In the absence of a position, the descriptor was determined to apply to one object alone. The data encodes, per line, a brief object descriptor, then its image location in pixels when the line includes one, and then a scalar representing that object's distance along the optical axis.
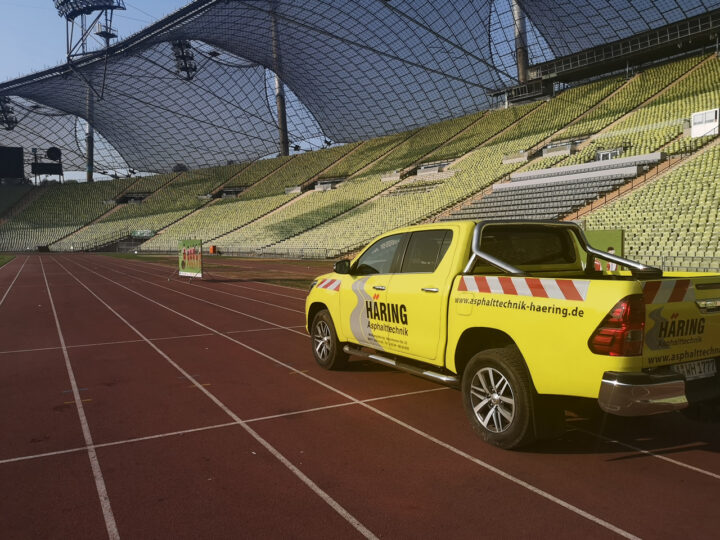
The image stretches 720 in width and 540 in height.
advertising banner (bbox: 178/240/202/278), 23.17
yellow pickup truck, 3.71
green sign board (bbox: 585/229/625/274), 16.50
